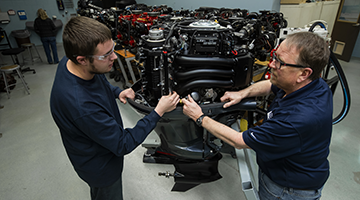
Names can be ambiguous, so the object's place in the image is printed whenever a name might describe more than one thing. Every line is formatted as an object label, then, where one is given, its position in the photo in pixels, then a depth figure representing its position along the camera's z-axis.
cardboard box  4.59
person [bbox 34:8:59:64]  5.32
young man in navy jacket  0.85
